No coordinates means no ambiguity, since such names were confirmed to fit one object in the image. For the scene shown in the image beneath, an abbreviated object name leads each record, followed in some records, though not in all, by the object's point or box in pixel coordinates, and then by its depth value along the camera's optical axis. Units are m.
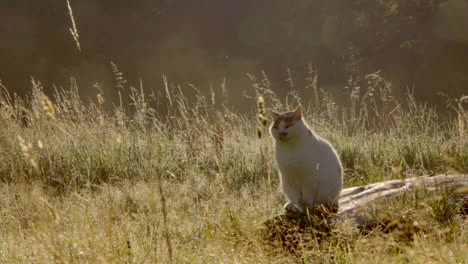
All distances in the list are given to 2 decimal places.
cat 14.97
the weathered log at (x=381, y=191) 14.94
